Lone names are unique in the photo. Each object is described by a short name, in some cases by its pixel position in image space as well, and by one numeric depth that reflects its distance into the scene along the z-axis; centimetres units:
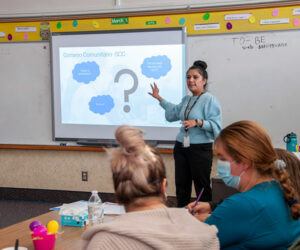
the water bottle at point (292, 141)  312
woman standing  336
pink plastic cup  158
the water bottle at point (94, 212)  197
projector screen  421
